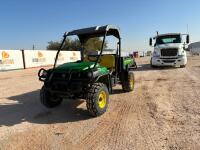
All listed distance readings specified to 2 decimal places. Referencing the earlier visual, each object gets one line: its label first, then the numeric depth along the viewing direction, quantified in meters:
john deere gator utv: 3.53
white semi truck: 10.48
